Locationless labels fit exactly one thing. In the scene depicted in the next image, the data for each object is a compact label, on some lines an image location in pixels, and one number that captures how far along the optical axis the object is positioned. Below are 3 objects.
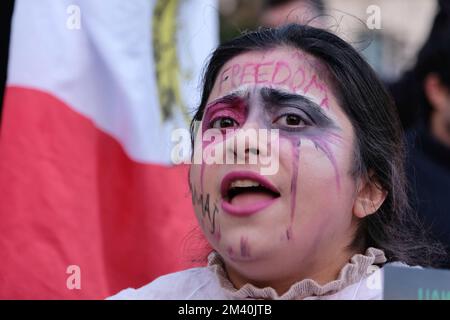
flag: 2.24
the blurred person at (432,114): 2.95
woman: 1.52
